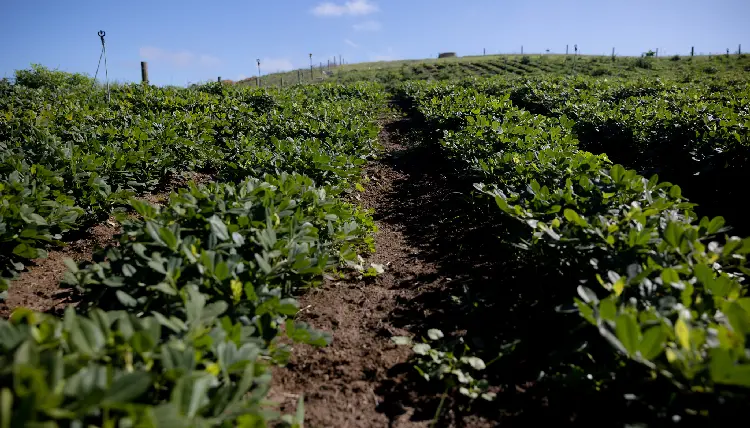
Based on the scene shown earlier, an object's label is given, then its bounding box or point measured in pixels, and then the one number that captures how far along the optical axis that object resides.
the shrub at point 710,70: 27.27
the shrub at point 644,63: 34.44
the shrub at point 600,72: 32.16
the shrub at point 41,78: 15.24
